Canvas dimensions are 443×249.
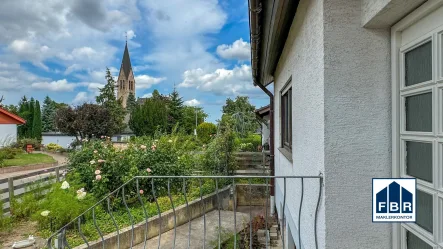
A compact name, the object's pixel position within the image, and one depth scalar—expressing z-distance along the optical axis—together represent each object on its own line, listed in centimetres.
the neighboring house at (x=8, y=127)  2020
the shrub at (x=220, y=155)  888
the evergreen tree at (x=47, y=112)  4197
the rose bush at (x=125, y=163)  638
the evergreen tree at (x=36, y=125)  2786
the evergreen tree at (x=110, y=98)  3539
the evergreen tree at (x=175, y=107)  3466
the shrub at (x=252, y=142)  1370
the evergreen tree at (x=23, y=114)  2756
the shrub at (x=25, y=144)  1969
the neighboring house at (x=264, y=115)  1198
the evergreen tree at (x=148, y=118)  2958
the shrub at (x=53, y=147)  2237
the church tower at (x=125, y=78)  5344
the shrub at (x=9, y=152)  1485
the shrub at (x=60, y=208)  504
